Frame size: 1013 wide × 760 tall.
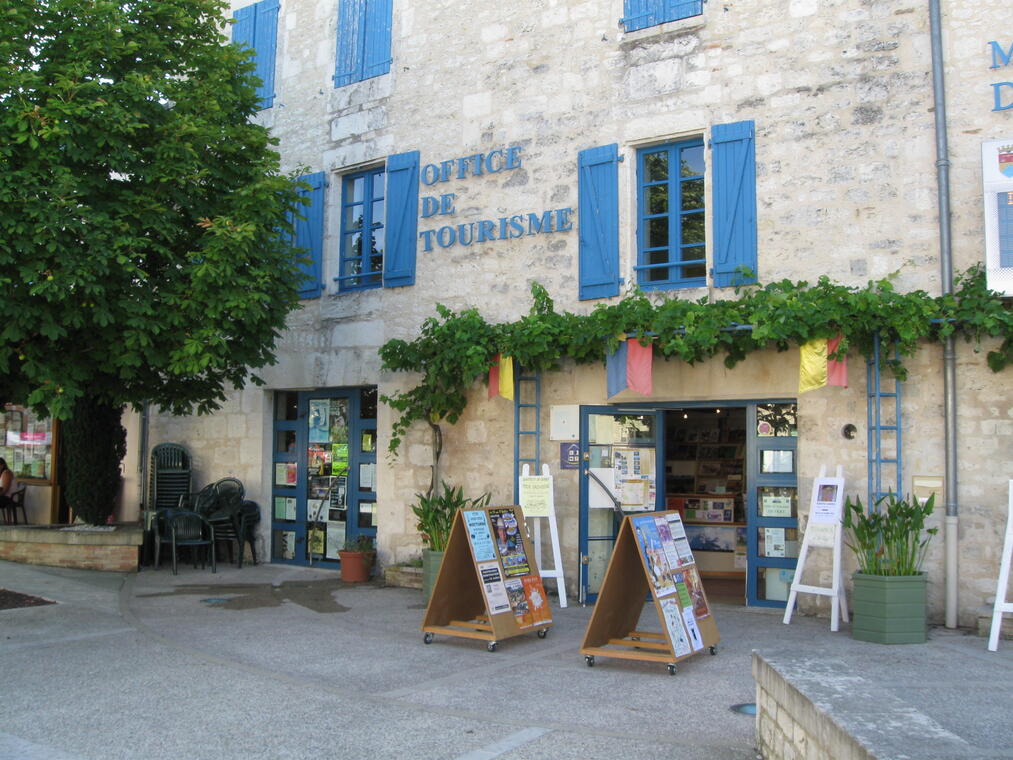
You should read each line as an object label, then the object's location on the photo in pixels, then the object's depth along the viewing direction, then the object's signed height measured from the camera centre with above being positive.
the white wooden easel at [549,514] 9.02 -0.62
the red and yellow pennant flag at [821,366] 7.89 +0.71
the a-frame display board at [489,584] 6.93 -1.02
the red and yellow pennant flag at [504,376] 9.52 +0.70
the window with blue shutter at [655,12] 9.26 +4.26
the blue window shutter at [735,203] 8.72 +2.26
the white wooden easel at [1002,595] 6.89 -1.00
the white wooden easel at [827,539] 7.74 -0.70
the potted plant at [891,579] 7.09 -0.92
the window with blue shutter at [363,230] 11.39 +2.57
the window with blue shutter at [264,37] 12.46 +5.31
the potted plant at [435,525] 8.88 -0.73
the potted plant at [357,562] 10.68 -1.31
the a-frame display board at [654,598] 6.21 -1.00
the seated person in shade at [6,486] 14.51 -0.72
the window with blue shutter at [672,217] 9.14 +2.25
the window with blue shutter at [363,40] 11.41 +4.86
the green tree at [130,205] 7.50 +1.99
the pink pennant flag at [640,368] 8.62 +0.73
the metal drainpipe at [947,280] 7.58 +1.41
